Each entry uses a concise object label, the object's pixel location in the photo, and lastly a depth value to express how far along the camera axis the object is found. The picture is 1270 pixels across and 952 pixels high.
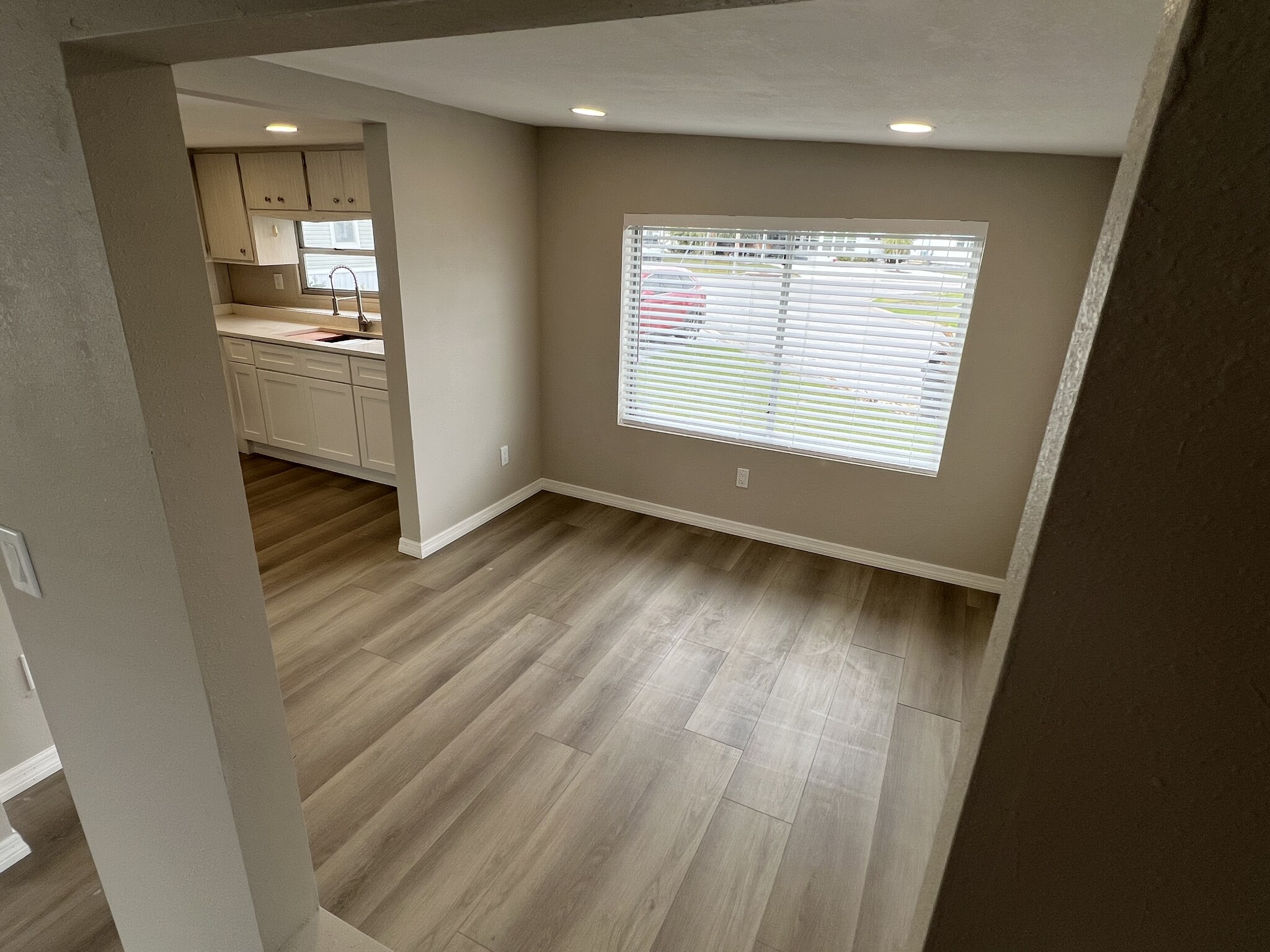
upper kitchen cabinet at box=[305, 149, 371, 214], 4.18
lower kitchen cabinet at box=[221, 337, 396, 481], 4.26
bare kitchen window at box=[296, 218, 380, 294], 4.84
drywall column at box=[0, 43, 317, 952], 0.83
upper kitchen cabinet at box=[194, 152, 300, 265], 4.74
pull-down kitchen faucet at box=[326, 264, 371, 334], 4.81
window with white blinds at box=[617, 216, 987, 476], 3.18
